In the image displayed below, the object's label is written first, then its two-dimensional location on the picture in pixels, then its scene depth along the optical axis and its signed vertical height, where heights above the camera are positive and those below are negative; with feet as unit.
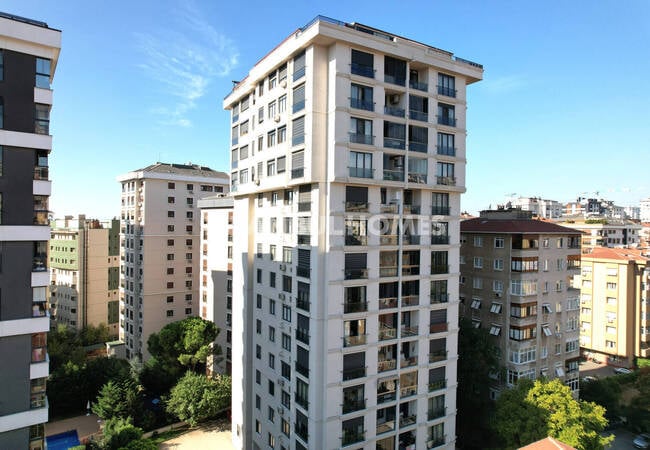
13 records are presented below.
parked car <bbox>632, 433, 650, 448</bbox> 117.43 -68.29
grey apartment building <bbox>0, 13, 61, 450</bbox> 57.06 -0.94
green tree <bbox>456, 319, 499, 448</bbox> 108.27 -46.04
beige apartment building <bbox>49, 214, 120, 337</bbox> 224.94 -32.86
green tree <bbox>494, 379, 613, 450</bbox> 87.04 -46.29
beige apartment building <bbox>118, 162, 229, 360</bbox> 181.30 -13.68
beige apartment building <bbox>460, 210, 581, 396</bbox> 113.80 -21.70
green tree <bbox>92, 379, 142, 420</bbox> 115.96 -56.23
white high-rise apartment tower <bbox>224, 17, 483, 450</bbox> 79.71 -3.20
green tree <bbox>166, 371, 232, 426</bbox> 117.70 -56.19
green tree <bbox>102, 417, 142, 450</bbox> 96.17 -55.71
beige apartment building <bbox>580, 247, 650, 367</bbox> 174.81 -37.90
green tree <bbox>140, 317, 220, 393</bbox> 134.51 -46.96
